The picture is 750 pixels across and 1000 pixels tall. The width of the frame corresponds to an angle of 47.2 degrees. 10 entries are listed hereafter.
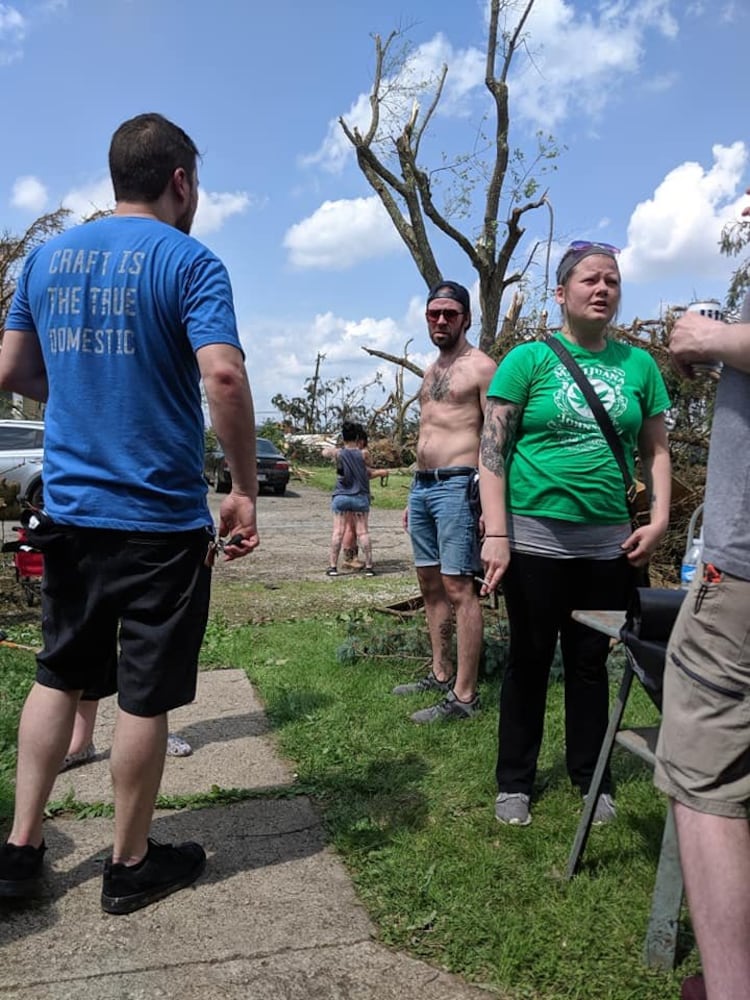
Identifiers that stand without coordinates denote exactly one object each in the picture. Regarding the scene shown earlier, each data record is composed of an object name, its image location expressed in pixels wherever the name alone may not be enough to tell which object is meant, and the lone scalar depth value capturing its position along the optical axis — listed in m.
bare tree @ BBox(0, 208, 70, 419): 11.53
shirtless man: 4.07
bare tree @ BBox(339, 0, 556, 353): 11.36
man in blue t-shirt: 2.37
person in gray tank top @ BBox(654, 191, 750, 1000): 1.65
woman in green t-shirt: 2.99
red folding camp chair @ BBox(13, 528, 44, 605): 6.40
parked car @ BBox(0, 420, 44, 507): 13.86
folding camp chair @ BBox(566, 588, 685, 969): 2.14
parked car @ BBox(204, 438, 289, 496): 23.14
